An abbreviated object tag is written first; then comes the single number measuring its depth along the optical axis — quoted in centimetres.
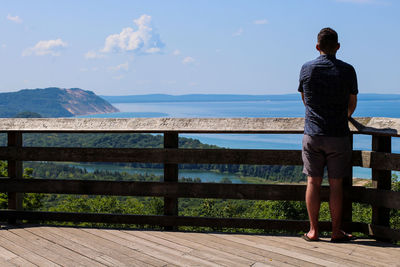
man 357
